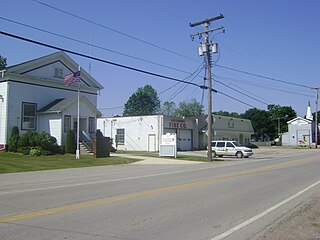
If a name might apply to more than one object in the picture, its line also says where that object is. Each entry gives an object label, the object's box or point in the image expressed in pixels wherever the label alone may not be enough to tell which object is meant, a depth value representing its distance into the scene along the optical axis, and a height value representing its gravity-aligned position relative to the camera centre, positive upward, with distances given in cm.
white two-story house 3491 +404
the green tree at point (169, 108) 13200 +1206
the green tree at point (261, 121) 11988 +695
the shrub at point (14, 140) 3391 +26
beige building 5931 +240
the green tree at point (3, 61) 6928 +1469
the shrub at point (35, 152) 3163 -74
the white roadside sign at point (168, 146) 3753 -26
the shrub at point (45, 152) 3225 -79
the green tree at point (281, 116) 12041 +862
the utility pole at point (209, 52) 3481 +843
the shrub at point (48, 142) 3322 +9
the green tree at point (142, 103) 11669 +1245
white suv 4138 -61
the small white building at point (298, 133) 9406 +265
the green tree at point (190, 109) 13288 +1185
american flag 3231 +548
